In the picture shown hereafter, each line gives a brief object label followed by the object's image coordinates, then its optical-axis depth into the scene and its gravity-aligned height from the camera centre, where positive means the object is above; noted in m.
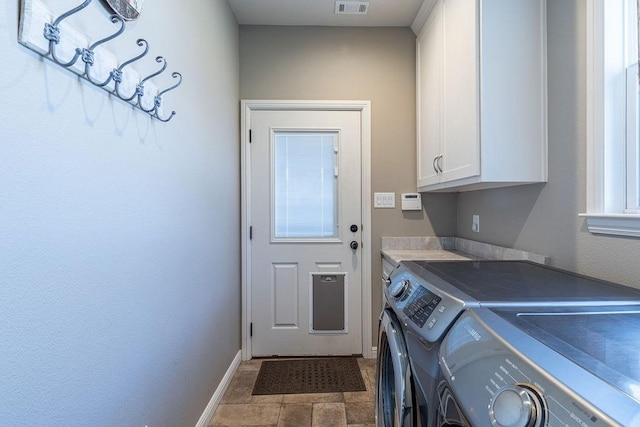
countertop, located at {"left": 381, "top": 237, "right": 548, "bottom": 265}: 1.74 -0.27
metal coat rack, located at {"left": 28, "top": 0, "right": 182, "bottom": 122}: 0.70 +0.39
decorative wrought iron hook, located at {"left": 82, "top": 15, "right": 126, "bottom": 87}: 0.78 +0.39
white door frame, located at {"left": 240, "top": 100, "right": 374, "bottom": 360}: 2.42 +0.14
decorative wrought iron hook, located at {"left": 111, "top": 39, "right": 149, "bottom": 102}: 0.90 +0.39
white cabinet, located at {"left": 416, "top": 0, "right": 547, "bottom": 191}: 1.44 +0.57
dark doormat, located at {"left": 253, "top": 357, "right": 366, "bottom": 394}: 2.04 -1.17
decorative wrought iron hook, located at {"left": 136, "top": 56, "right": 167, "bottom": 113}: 1.04 +0.41
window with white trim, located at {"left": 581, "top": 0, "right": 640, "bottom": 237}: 1.11 +0.37
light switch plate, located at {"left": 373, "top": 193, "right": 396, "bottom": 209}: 2.46 +0.08
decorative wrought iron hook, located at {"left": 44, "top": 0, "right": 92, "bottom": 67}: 0.69 +0.40
